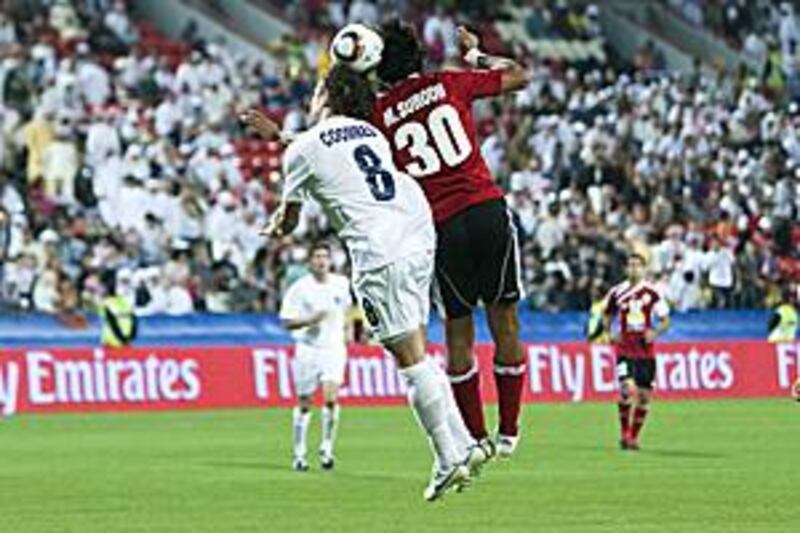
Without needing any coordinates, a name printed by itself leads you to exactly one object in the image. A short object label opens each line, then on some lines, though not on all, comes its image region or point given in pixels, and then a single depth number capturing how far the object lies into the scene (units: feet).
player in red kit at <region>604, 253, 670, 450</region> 100.78
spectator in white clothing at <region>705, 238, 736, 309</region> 147.43
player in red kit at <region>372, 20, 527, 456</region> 57.06
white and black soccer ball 53.83
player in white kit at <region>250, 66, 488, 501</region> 54.75
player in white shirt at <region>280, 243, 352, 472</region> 93.76
